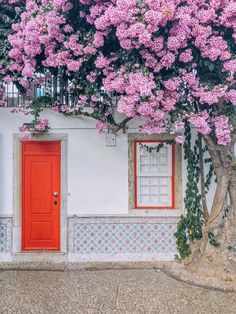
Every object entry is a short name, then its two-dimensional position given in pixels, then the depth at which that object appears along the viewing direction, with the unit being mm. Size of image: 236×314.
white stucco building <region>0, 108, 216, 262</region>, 7090
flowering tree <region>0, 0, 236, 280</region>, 5062
